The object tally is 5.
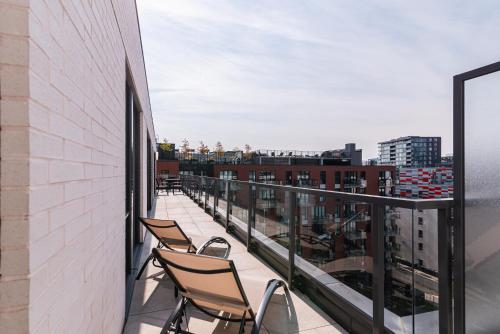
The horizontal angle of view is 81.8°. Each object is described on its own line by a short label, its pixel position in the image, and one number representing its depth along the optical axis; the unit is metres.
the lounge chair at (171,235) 4.29
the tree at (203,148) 65.06
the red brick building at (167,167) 29.47
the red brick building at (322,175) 39.34
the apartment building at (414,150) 135.50
